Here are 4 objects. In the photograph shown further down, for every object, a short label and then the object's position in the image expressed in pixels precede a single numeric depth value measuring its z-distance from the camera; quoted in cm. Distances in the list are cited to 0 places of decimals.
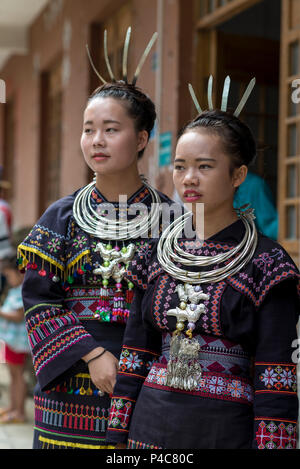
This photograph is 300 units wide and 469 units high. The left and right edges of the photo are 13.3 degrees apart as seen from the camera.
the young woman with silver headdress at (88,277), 386
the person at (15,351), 976
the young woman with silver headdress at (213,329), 326
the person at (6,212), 1149
